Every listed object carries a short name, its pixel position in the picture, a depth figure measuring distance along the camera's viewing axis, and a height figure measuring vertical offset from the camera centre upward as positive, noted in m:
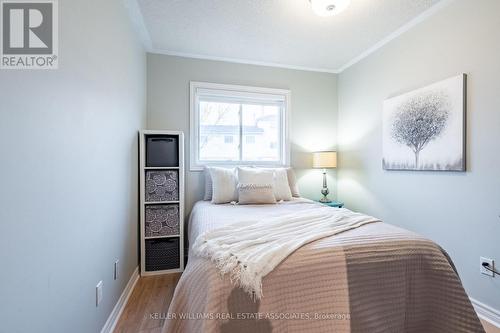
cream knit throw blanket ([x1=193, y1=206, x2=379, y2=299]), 0.95 -0.40
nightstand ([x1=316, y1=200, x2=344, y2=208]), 2.99 -0.51
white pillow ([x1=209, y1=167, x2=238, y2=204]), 2.51 -0.23
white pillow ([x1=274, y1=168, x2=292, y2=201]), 2.66 -0.26
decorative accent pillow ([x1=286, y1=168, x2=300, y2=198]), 2.89 -0.22
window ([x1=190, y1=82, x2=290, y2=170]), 2.97 +0.56
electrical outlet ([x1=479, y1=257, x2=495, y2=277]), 1.65 -0.73
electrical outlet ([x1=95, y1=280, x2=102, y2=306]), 1.33 -0.77
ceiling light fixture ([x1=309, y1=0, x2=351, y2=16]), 1.81 +1.31
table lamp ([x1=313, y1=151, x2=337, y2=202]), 3.08 +0.06
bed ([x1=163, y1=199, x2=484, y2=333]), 0.93 -0.58
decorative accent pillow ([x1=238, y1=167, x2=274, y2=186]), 2.54 -0.12
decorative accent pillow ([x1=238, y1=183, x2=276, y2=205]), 2.44 -0.31
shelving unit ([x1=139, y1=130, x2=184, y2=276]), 2.36 -0.38
